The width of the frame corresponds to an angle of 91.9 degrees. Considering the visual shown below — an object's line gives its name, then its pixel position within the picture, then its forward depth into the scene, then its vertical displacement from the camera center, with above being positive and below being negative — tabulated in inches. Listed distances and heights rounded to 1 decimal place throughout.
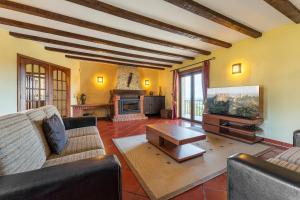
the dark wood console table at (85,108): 216.1 -13.2
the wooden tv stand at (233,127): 125.4 -26.0
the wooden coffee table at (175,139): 90.1 -26.8
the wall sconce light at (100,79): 257.0 +36.8
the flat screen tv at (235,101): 125.6 -1.3
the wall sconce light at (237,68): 148.6 +32.7
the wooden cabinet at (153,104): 275.5 -8.4
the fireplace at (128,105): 242.5 -8.7
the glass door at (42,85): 140.8 +17.4
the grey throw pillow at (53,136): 62.5 -15.9
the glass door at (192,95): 212.2 +7.2
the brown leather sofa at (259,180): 31.4 -19.4
